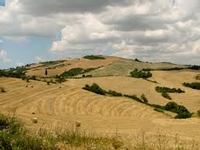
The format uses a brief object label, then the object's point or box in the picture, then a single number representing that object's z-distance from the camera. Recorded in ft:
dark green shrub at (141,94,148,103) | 234.70
